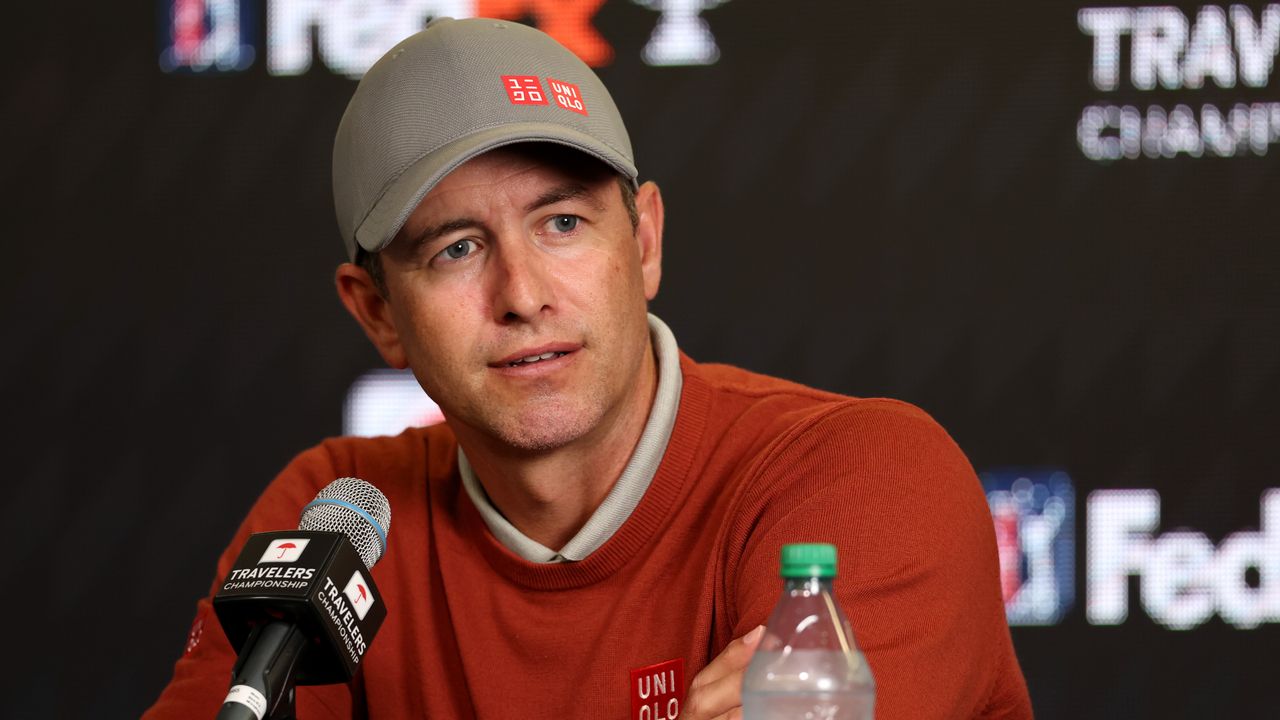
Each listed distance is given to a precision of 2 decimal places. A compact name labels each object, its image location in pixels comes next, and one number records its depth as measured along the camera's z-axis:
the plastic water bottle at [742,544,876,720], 8.93
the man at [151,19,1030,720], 9.17
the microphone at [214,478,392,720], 8.90
